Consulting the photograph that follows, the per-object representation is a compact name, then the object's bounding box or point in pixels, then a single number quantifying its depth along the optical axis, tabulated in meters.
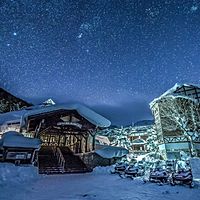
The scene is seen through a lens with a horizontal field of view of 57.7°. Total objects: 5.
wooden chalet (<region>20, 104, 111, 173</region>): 17.36
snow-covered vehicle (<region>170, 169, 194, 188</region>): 9.30
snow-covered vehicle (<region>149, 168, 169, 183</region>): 10.43
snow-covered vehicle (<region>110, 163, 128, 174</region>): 15.50
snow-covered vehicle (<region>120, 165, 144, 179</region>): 13.31
